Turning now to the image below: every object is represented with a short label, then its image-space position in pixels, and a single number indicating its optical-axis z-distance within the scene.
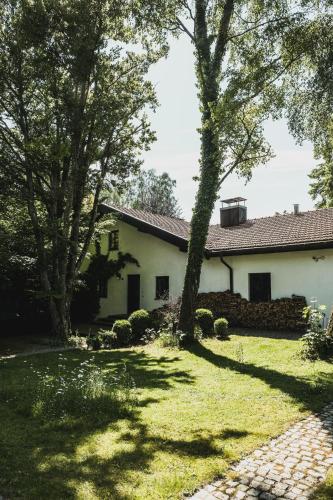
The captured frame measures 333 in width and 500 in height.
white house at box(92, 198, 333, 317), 14.25
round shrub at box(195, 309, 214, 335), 13.50
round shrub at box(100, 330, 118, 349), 13.08
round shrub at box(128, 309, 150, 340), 13.96
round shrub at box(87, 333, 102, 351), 12.57
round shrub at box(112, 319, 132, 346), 13.19
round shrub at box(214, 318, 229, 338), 12.95
